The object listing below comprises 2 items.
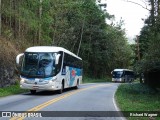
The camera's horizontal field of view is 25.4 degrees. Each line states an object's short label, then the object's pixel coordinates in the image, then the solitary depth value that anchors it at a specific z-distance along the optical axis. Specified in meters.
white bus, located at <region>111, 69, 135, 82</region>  72.62
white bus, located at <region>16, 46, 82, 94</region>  23.91
